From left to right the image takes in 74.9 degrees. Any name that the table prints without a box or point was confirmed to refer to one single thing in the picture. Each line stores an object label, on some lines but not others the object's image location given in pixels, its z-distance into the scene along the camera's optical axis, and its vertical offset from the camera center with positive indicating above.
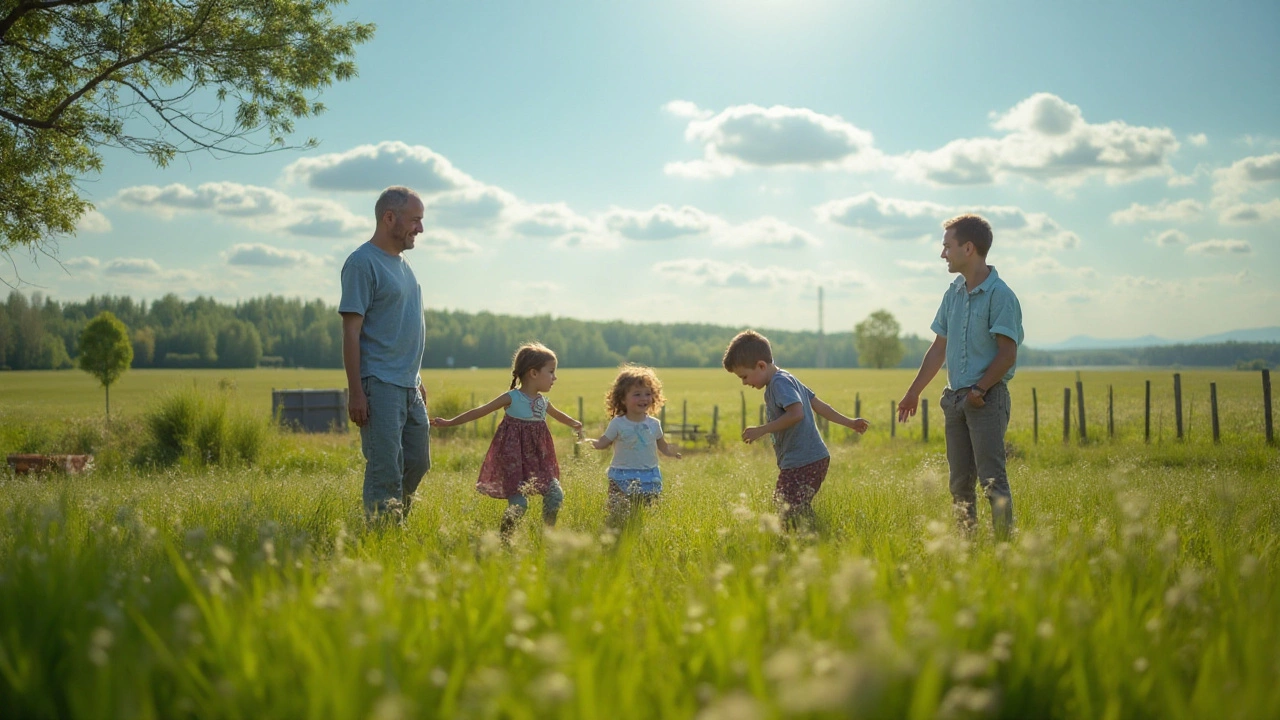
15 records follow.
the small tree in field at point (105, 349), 34.91 +0.60
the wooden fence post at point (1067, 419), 20.84 -1.58
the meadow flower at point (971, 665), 1.82 -0.69
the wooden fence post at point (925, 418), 23.48 -1.71
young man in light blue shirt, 6.14 -0.04
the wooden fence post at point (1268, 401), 17.25 -0.99
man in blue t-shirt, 5.94 +0.14
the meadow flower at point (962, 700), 1.74 -0.76
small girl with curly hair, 6.95 -0.70
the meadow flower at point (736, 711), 1.45 -0.63
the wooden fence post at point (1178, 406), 18.83 -1.15
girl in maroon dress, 6.72 -0.69
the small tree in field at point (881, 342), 134.12 +2.51
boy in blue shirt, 6.58 -0.51
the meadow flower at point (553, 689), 1.68 -0.68
